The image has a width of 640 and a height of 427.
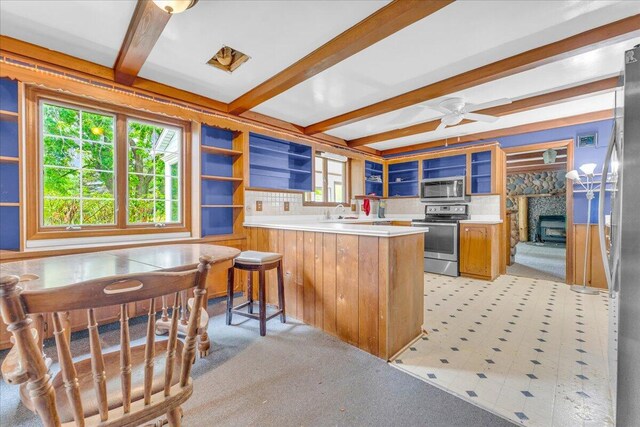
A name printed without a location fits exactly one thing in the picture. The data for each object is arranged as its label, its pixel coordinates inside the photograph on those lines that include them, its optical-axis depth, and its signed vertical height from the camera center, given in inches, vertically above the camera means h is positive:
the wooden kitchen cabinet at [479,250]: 165.9 -25.1
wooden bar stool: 95.6 -22.5
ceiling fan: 116.7 +43.2
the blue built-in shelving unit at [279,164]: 158.1 +27.5
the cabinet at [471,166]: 180.7 +30.5
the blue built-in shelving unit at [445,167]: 204.4 +31.8
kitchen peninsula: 81.0 -23.8
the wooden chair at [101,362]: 27.3 -16.8
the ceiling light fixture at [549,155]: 189.8 +36.2
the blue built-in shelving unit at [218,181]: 136.1 +14.5
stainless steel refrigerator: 50.6 -9.3
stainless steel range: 177.8 -20.2
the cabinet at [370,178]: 227.8 +25.9
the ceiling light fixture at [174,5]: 65.0 +48.0
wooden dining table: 53.1 -12.5
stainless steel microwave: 190.7 +13.5
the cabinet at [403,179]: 229.5 +25.4
